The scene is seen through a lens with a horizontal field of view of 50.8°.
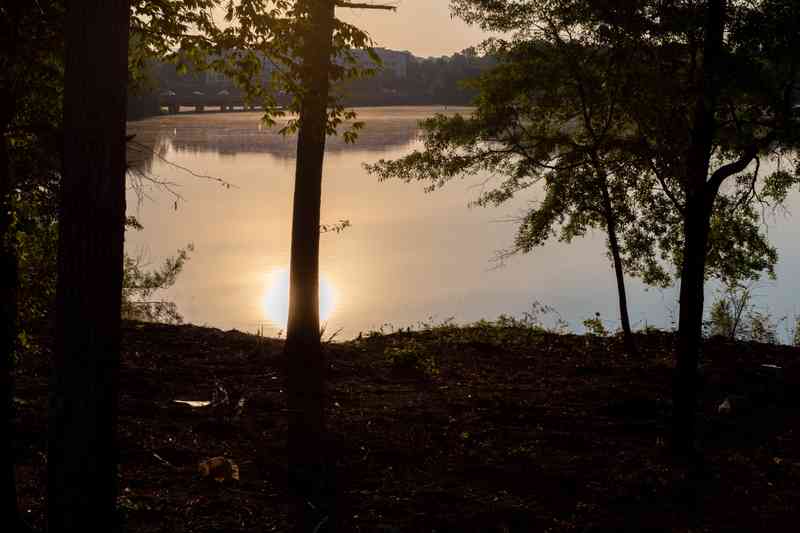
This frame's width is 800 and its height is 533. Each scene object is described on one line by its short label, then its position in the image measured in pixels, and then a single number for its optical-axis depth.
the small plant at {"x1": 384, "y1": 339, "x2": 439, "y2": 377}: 14.21
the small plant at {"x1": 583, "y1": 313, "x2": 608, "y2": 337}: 19.52
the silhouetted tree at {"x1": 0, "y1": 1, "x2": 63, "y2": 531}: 6.33
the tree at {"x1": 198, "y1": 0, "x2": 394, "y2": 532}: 8.96
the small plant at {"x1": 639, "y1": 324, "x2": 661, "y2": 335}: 19.60
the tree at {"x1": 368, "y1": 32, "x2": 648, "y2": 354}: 16.09
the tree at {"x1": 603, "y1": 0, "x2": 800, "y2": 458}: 9.40
